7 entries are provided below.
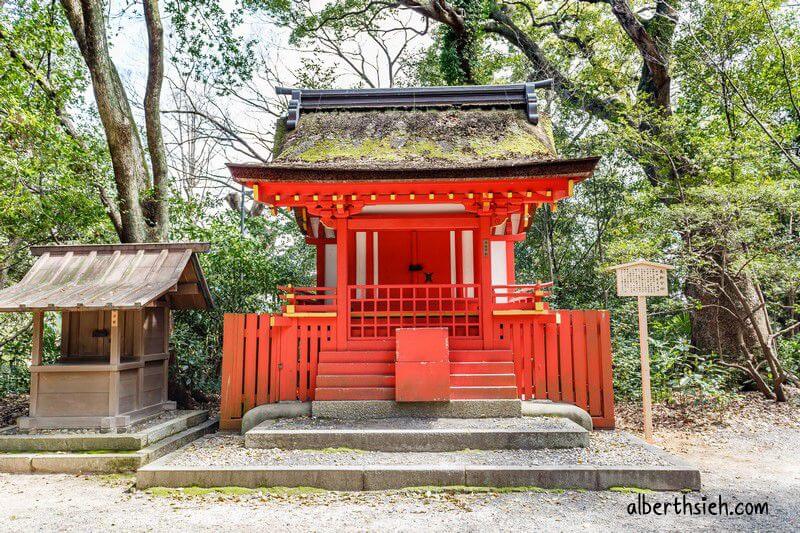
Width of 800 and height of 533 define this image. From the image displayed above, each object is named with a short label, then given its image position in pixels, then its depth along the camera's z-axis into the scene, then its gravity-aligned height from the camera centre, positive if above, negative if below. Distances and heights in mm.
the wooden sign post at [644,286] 6062 +166
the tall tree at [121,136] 8031 +2771
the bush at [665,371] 7949 -1274
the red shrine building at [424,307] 6352 -96
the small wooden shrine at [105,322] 5805 -244
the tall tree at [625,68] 9641 +6093
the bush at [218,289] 8688 +266
